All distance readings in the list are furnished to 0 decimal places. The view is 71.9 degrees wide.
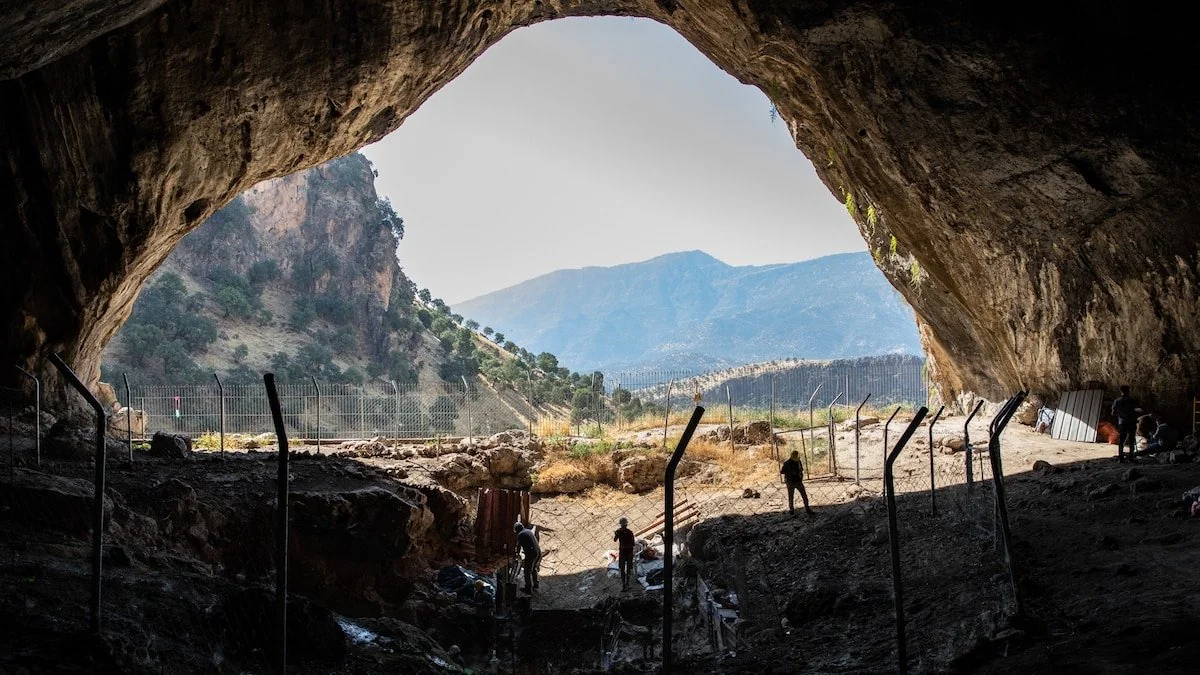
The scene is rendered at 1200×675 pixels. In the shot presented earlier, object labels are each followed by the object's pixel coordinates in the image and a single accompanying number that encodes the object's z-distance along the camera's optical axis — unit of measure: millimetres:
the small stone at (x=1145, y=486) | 9992
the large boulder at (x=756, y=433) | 23234
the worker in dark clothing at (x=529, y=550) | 13039
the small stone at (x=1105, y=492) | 10164
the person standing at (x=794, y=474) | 13273
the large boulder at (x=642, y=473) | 21516
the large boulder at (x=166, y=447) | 14484
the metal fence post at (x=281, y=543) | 4836
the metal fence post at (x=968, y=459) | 9905
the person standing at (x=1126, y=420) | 12539
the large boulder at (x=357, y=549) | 12734
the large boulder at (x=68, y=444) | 11547
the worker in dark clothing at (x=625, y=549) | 12977
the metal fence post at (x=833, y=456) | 17281
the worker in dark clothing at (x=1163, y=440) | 12664
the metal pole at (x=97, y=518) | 5332
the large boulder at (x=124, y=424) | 18609
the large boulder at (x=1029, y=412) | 18406
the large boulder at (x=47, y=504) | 8203
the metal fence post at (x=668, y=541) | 4918
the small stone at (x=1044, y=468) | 12789
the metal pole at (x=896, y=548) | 5379
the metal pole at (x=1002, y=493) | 5805
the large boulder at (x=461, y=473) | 19328
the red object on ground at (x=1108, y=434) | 14902
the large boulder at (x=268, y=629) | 6938
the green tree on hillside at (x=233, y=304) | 58156
